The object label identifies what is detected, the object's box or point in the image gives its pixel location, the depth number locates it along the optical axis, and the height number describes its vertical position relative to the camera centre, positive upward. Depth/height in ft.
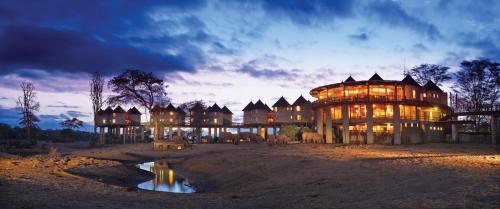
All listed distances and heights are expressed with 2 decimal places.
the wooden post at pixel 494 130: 141.81 -1.73
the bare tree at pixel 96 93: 206.90 +19.41
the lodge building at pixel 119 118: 274.57 +7.48
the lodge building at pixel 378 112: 159.43 +6.71
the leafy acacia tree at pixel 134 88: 176.24 +18.75
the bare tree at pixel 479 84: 189.26 +21.20
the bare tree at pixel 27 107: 205.33 +12.07
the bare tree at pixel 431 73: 217.15 +30.38
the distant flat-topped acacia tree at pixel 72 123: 353.10 +5.30
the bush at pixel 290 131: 193.06 -2.36
